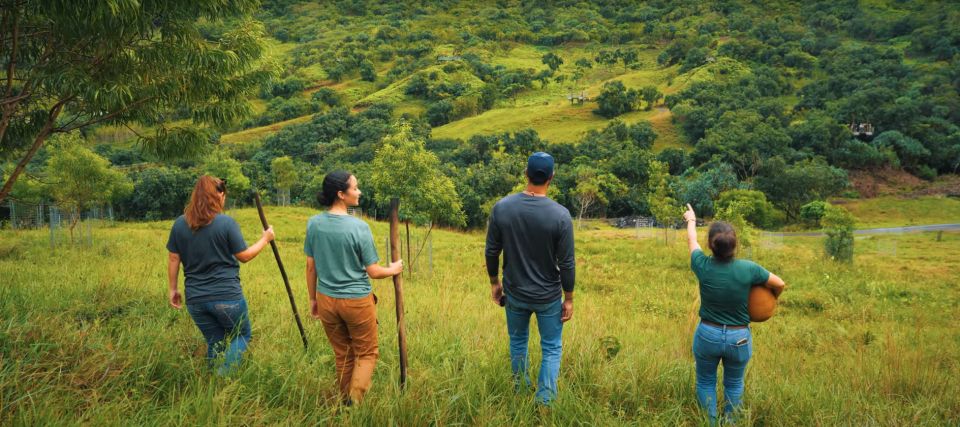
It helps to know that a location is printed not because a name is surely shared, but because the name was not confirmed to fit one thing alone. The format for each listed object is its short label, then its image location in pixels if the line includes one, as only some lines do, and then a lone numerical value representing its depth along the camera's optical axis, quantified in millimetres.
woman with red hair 3848
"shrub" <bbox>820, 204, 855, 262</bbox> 22031
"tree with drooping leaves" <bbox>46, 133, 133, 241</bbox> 17594
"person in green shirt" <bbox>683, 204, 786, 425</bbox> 3619
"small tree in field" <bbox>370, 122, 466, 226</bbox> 12344
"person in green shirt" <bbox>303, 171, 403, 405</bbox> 3510
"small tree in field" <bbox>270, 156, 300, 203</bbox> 48375
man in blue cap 3703
